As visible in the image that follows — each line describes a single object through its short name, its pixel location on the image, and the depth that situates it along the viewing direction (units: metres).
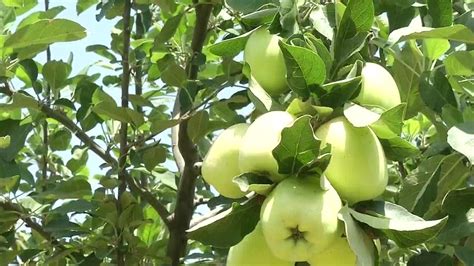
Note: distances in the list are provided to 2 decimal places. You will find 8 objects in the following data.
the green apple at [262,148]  1.25
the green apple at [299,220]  1.21
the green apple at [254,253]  1.27
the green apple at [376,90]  1.32
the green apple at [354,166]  1.24
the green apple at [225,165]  1.30
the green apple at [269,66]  1.36
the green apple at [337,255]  1.25
